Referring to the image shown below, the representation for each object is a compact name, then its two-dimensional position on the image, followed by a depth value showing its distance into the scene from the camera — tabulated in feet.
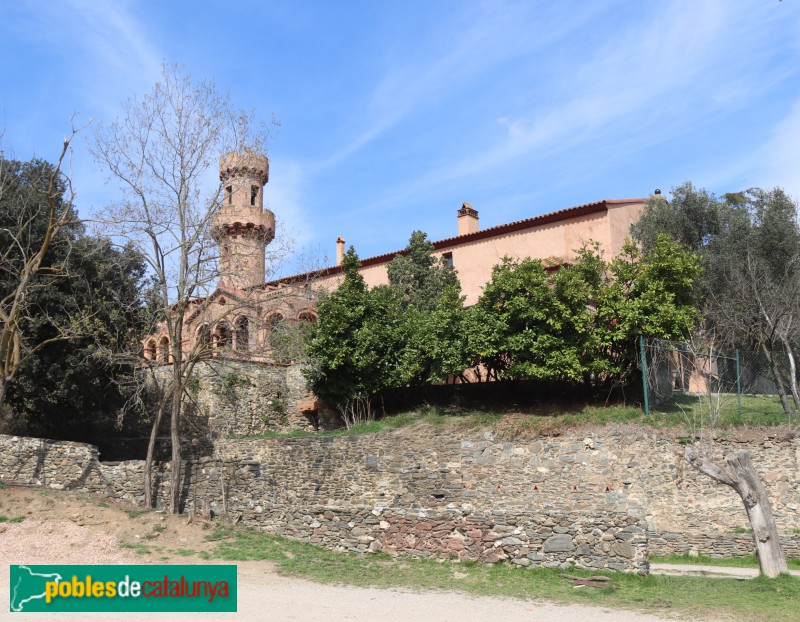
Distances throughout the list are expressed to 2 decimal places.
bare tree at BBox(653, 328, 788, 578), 39.81
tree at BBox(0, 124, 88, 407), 59.06
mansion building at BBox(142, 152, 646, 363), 66.39
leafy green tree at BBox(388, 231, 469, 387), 72.13
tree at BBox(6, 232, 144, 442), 67.05
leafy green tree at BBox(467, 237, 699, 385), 66.13
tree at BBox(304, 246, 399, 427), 77.25
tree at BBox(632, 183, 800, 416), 75.43
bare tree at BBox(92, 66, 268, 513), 61.77
